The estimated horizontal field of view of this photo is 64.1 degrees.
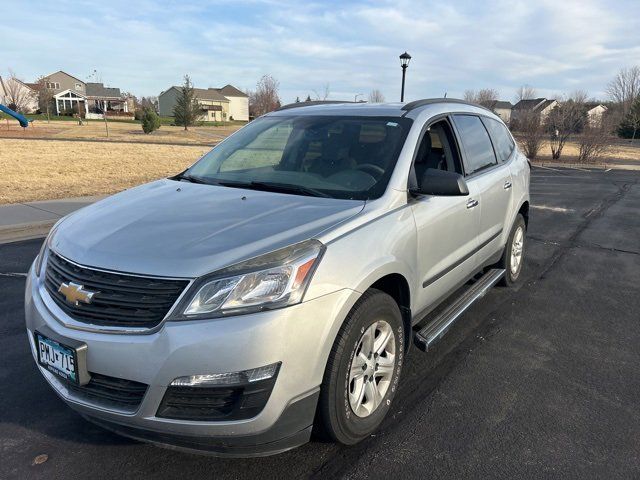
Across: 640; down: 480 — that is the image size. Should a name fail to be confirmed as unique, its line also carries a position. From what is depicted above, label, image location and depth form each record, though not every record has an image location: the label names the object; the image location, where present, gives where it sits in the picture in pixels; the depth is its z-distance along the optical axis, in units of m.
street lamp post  18.64
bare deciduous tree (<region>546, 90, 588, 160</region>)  25.91
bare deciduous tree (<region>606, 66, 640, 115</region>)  73.88
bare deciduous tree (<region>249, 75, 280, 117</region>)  71.49
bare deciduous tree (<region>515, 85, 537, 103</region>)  70.32
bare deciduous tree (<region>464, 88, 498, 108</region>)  65.44
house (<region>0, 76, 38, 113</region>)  65.56
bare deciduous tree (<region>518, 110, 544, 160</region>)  25.38
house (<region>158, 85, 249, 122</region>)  93.62
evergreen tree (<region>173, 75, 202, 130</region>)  52.50
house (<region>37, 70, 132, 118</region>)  91.38
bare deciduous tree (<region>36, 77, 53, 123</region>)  73.25
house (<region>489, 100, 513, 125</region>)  99.17
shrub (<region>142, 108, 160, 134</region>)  43.47
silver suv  2.19
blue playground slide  12.67
